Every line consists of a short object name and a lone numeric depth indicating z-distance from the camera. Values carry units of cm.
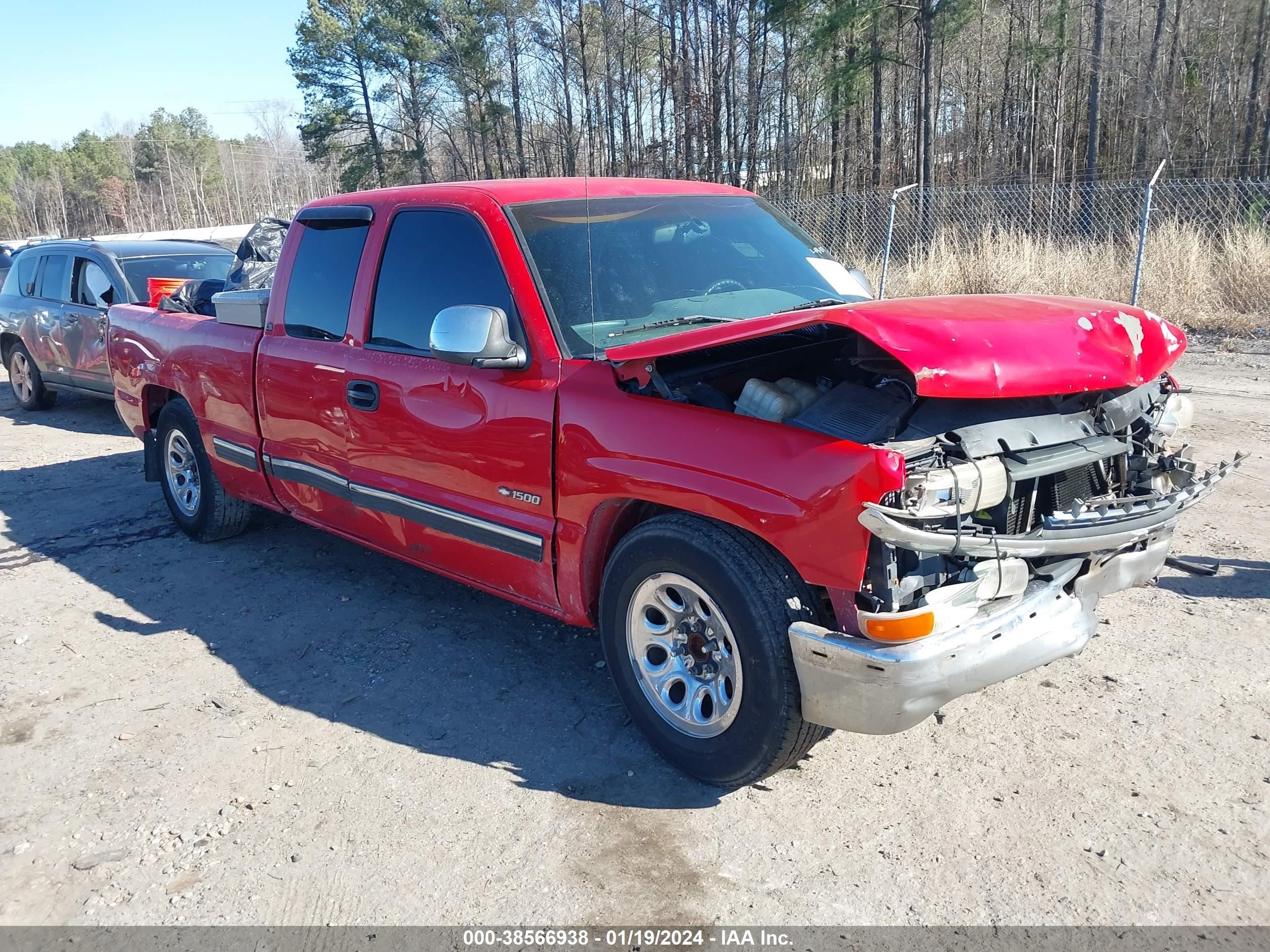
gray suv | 951
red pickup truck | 265
